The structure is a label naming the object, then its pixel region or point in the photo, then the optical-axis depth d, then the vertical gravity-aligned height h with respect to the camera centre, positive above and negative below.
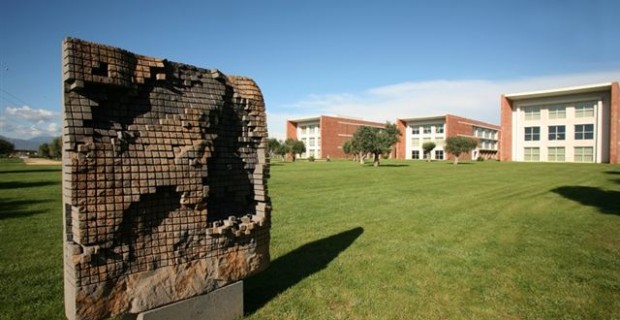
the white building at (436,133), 80.31 +5.58
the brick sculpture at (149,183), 3.51 -0.31
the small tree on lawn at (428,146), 64.81 +1.84
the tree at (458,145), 54.88 +1.74
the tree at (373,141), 47.86 +2.05
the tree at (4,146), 69.35 +1.88
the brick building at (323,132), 89.19 +6.33
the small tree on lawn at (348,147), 54.20 +1.52
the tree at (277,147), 71.62 +1.80
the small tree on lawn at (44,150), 86.57 +1.38
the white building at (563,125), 51.62 +5.03
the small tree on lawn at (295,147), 73.50 +1.85
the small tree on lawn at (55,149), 73.31 +1.51
